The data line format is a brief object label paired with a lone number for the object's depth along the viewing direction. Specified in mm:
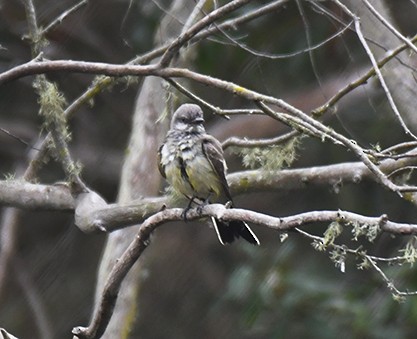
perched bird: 10500
